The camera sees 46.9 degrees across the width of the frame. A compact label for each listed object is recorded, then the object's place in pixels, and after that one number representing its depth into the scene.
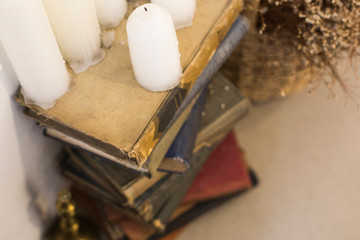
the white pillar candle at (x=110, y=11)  0.68
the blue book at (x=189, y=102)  0.73
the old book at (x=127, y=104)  0.59
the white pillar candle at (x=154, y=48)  0.55
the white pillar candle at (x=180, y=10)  0.66
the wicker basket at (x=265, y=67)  0.90
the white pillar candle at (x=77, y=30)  0.60
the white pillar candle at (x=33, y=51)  0.51
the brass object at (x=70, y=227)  0.77
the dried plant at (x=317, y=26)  0.78
